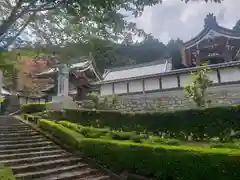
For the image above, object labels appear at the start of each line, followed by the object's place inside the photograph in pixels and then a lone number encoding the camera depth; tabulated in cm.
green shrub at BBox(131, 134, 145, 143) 714
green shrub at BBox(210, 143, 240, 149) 609
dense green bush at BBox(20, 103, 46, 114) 1619
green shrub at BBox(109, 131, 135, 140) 777
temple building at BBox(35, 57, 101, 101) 2244
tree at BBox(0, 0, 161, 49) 439
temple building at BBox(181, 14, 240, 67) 1769
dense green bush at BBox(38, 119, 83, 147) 784
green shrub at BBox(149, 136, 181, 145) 681
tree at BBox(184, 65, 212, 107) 1185
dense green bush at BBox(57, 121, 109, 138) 836
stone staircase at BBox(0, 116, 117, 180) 578
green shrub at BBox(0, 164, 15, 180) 427
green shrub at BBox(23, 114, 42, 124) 1163
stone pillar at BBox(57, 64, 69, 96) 1712
